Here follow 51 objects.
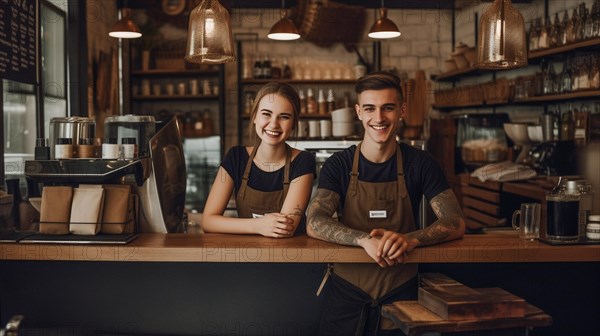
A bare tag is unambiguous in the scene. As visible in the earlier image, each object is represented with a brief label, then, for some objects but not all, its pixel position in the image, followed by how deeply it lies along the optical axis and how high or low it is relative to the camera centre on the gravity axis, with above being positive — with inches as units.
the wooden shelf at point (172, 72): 286.0 +30.7
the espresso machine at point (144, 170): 93.6 -4.6
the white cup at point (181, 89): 286.8 +23.0
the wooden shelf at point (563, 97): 173.5 +13.2
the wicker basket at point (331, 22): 265.7 +51.3
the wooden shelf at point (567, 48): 168.9 +26.5
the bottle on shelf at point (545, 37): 199.1 +32.8
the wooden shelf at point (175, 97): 286.5 +19.3
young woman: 103.8 -5.4
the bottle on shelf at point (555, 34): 193.3 +32.8
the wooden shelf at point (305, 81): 282.5 +26.5
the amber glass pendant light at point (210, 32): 93.7 +16.1
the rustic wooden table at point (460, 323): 65.2 -19.0
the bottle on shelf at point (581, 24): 177.2 +32.7
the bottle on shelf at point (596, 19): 170.2 +32.7
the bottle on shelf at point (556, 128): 197.2 +3.9
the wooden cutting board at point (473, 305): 66.4 -17.3
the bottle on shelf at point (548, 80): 199.9 +19.4
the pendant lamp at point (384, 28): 202.8 +36.0
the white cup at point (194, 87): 286.7 +23.9
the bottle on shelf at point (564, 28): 187.9 +33.8
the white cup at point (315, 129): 206.4 +3.6
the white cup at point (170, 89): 287.3 +23.0
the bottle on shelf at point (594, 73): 172.2 +18.5
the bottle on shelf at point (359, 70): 279.1 +31.2
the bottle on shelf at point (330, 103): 279.3 +16.4
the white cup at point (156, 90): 287.4 +22.6
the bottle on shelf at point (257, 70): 281.3 +31.2
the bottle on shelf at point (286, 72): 286.5 +30.7
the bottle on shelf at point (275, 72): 283.1 +30.4
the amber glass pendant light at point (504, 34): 93.2 +15.7
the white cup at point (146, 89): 287.6 +23.0
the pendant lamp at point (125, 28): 201.2 +35.6
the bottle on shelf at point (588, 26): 172.7 +31.6
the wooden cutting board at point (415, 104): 229.9 +13.5
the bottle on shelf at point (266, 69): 280.4 +31.3
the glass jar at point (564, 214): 91.3 -10.6
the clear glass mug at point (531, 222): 95.0 -12.2
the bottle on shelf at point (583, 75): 177.5 +18.6
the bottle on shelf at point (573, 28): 181.4 +32.7
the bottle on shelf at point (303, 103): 278.5 +16.2
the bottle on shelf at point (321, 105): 278.2 +15.4
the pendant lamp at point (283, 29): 196.5 +34.5
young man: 89.4 -9.7
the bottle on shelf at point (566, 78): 188.7 +18.8
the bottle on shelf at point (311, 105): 276.1 +15.3
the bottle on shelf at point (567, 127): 188.4 +4.1
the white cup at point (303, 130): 219.0 +3.6
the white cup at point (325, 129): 203.5 +3.6
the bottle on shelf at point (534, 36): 205.3 +34.2
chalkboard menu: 121.3 +20.2
